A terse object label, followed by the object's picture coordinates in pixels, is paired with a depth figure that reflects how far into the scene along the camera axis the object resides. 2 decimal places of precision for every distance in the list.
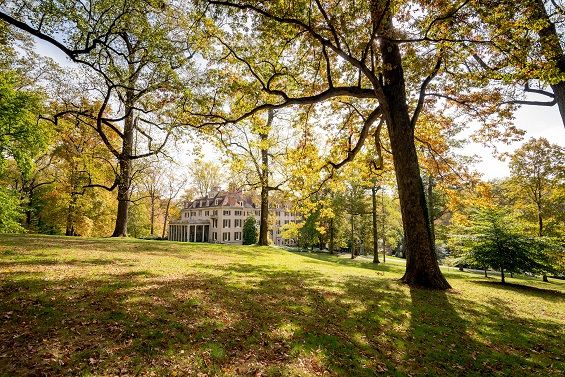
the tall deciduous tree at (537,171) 23.75
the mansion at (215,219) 66.94
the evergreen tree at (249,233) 49.78
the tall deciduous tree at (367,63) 9.50
